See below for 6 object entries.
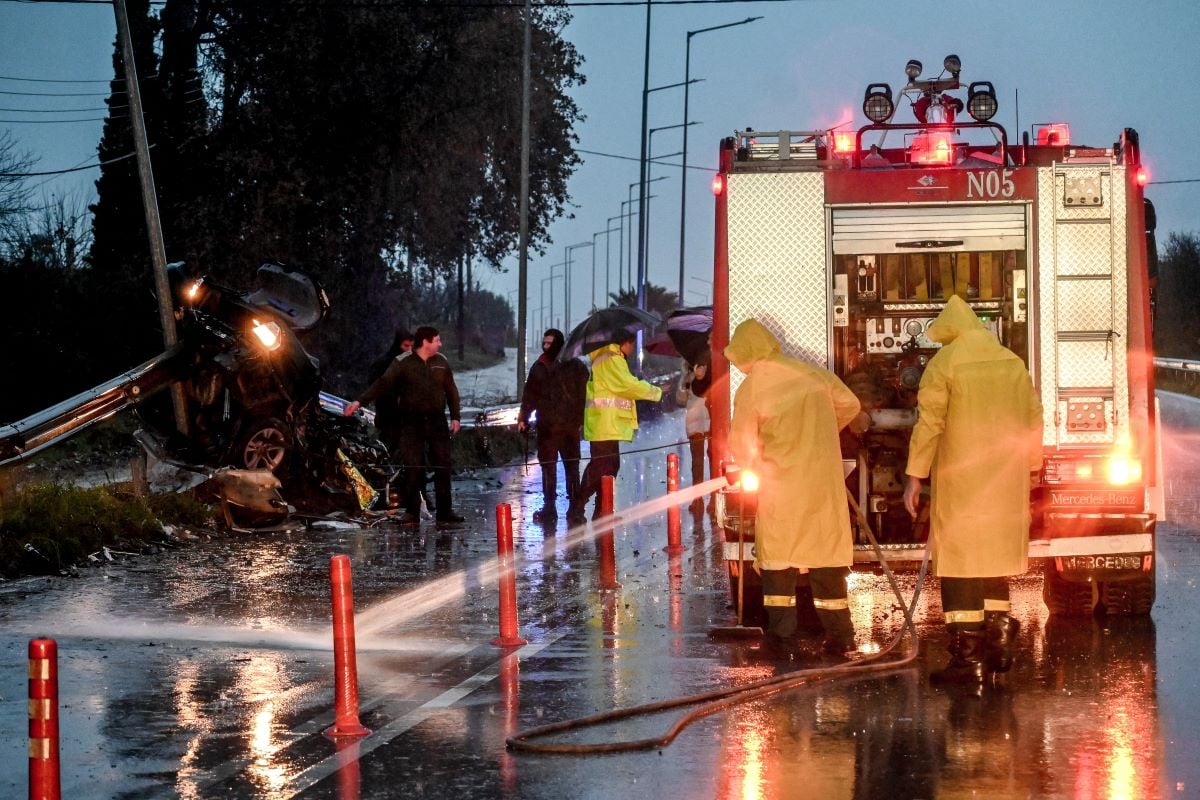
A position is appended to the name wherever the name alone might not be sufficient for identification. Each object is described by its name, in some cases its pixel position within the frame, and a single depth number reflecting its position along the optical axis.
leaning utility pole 23.25
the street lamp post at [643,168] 50.69
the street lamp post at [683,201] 64.31
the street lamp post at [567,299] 132.69
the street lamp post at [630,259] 82.44
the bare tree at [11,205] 36.69
